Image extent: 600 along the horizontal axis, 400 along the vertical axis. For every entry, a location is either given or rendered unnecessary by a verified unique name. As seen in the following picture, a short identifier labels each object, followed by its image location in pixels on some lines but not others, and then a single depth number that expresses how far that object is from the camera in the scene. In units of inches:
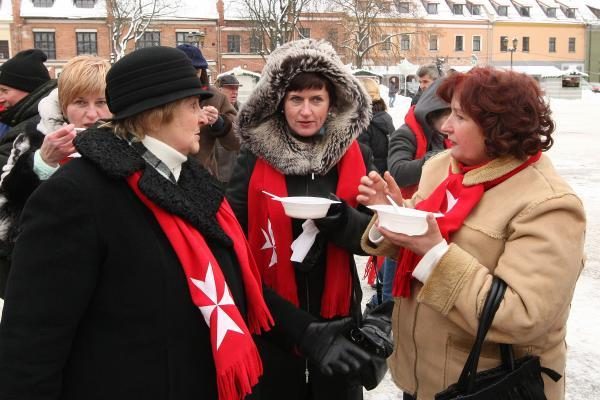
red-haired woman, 73.5
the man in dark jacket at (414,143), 158.2
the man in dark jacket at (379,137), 225.3
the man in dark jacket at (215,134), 179.2
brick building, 1760.6
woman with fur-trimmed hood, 109.1
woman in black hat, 62.2
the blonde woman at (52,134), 98.4
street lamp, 2248.5
